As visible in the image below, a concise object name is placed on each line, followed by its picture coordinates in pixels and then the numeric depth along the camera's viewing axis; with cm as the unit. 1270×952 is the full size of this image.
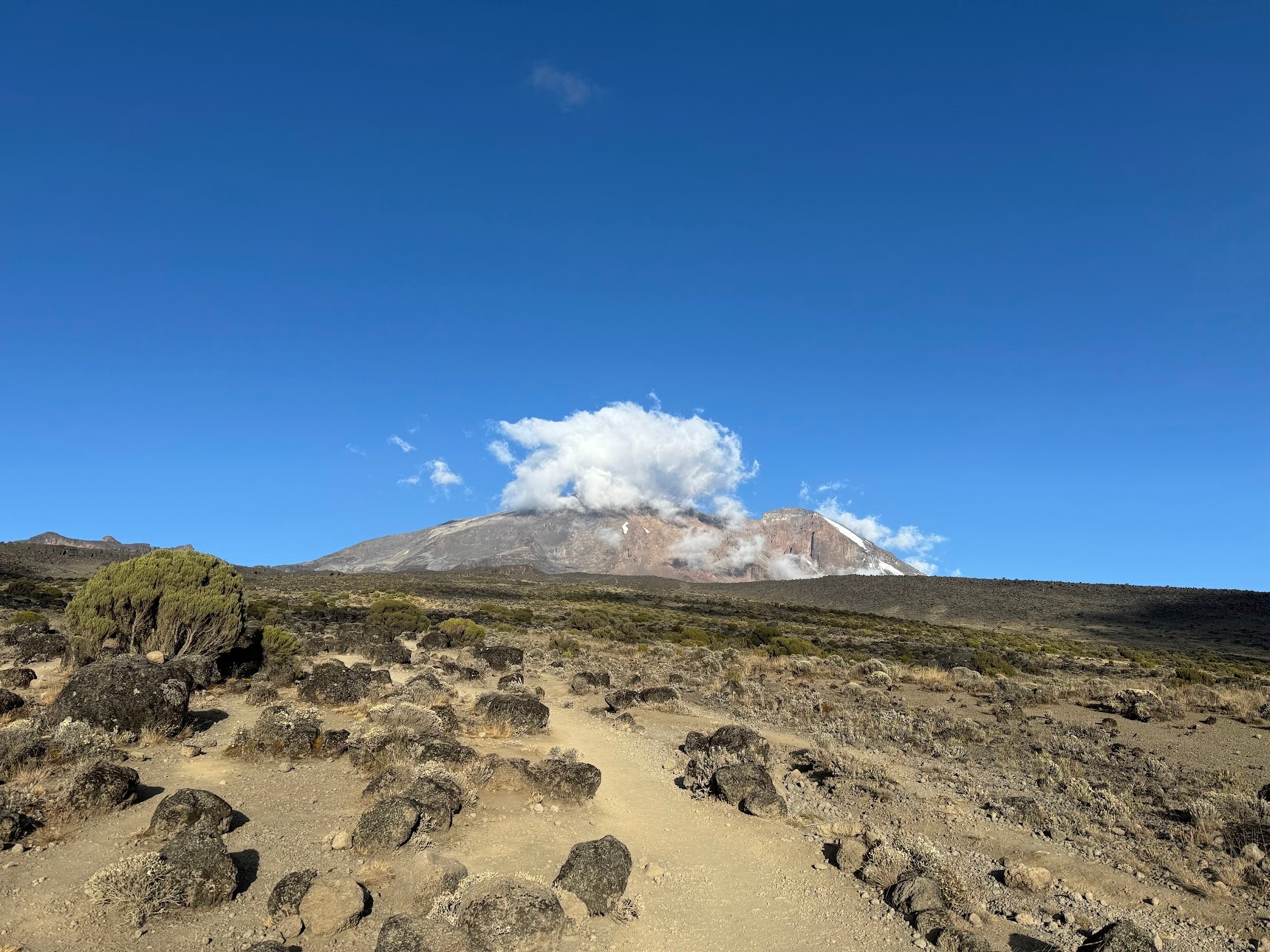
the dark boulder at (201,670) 1742
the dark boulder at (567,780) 1106
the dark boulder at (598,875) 763
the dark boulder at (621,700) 1983
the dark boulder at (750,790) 1076
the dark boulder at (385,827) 848
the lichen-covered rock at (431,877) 725
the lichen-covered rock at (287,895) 678
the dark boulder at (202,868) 686
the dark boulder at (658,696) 2058
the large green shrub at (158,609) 1900
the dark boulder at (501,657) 2633
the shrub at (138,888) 658
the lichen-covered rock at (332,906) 665
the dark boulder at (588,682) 2245
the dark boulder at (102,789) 878
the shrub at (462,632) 3394
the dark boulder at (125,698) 1188
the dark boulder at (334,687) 1692
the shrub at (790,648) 3603
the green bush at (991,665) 3112
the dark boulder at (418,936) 611
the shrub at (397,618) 3700
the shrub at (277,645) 2188
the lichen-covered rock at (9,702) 1316
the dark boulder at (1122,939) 626
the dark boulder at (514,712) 1533
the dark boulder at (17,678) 1639
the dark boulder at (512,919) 643
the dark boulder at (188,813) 830
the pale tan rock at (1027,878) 830
